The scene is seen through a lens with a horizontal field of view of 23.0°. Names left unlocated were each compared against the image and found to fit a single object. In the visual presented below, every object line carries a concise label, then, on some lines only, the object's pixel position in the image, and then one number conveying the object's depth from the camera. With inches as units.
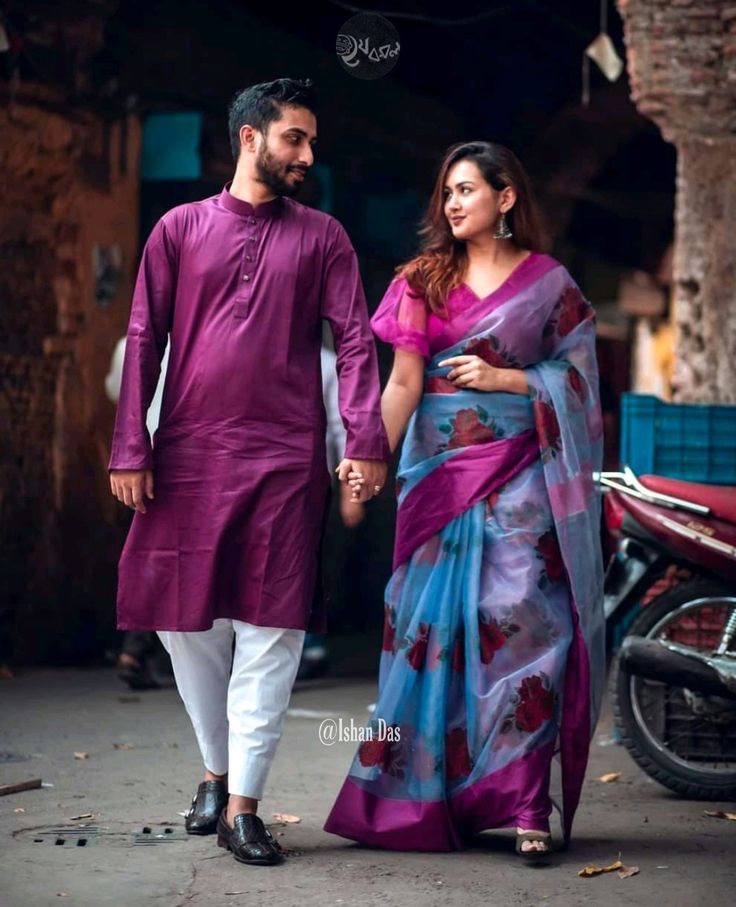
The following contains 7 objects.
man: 183.5
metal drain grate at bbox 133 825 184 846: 191.5
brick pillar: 300.8
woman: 188.1
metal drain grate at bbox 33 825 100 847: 190.1
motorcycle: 226.7
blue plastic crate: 268.2
